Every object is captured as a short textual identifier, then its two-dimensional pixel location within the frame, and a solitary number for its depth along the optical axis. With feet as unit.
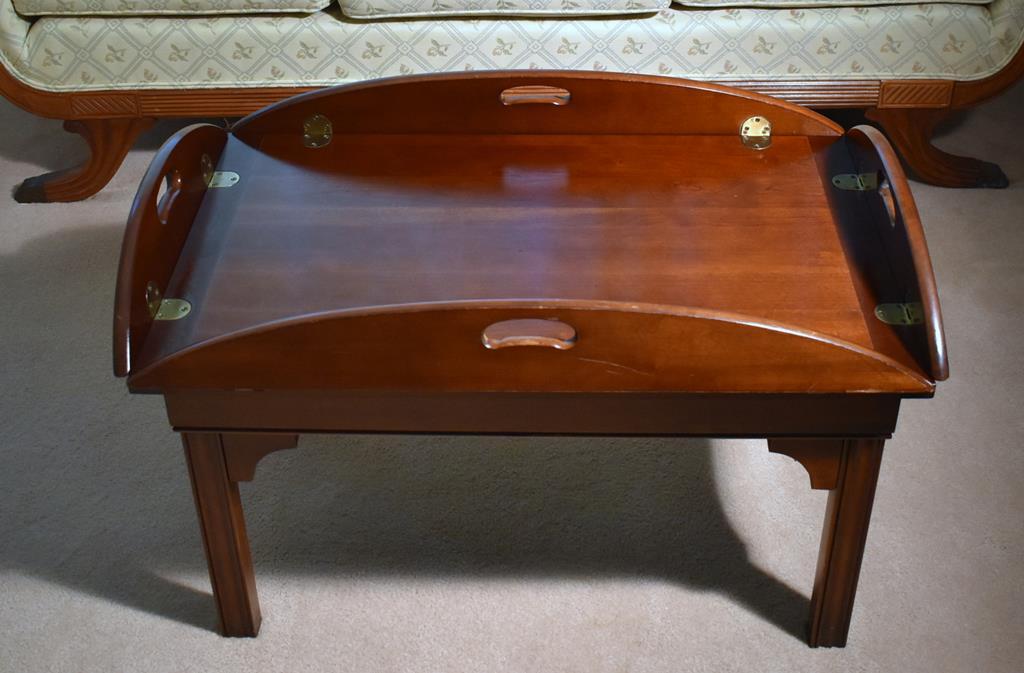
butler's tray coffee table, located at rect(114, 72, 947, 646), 3.90
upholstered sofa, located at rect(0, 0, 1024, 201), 7.03
